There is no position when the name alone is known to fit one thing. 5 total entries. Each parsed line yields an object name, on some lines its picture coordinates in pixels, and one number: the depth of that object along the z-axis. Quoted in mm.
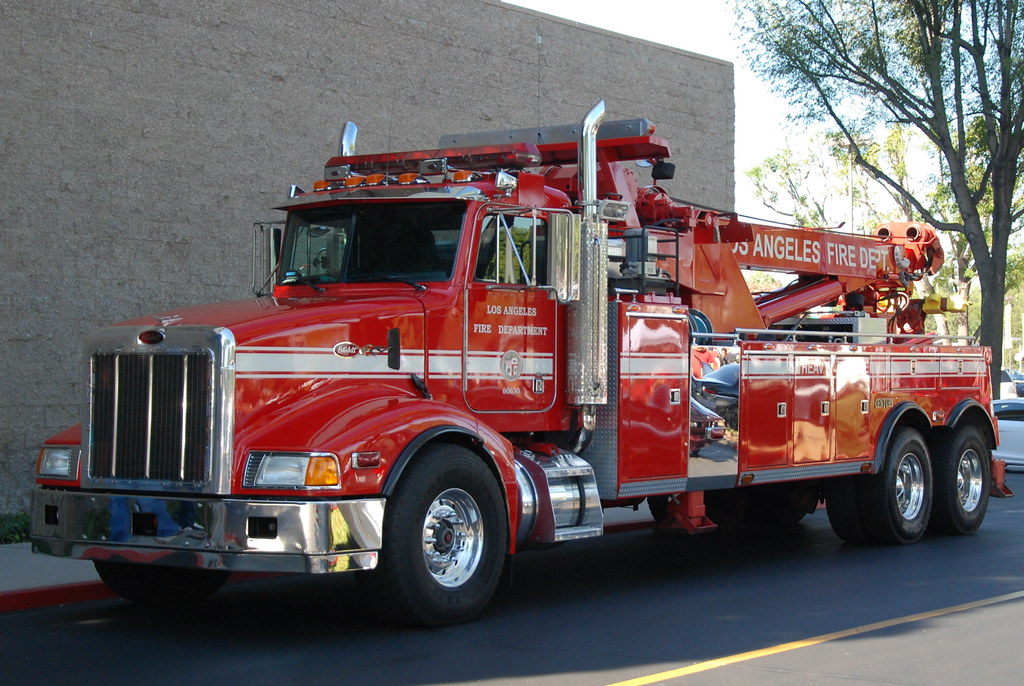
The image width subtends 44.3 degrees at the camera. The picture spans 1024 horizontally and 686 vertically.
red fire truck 7328
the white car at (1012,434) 21047
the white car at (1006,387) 39500
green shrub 11477
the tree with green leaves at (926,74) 23469
